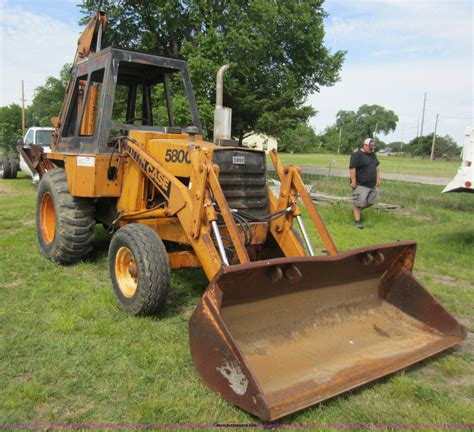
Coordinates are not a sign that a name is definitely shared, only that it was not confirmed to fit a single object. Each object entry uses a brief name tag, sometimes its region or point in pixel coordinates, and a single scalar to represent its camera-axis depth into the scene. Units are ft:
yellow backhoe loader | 10.78
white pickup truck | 44.70
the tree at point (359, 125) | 290.91
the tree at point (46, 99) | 136.93
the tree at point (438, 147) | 236.88
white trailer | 25.07
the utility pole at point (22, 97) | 133.47
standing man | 31.99
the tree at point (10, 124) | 129.32
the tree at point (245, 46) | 67.21
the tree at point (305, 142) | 245.08
